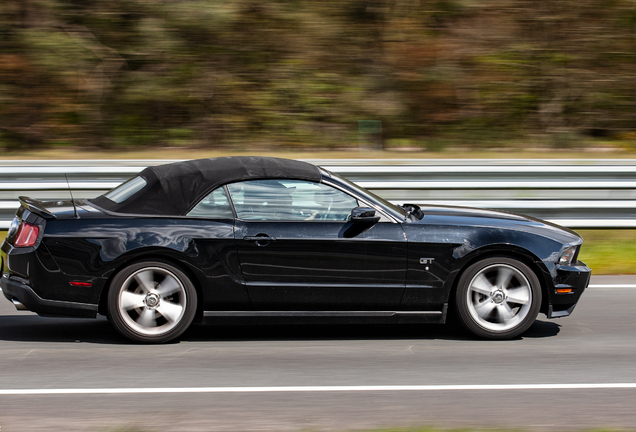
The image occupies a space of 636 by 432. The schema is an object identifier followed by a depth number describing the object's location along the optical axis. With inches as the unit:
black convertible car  436.4
